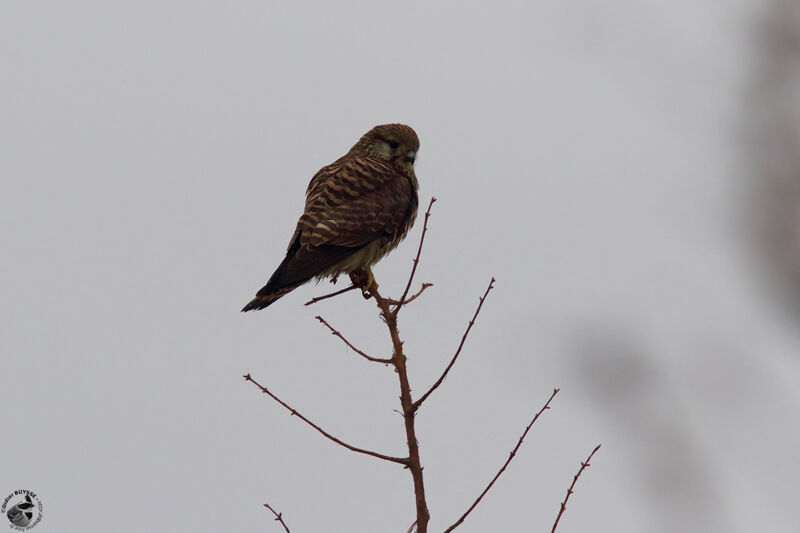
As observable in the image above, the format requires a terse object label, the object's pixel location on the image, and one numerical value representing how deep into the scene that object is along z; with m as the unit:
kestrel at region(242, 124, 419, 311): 11.90
